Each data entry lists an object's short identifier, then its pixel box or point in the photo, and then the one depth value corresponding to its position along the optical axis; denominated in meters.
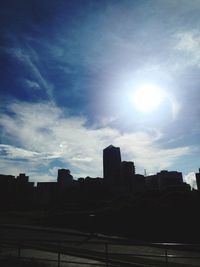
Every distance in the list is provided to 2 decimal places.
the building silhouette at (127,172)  158.62
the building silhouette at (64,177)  171.24
